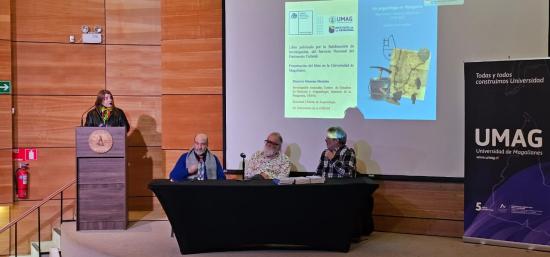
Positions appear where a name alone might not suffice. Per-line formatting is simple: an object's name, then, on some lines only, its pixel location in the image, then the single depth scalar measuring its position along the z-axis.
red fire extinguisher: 7.13
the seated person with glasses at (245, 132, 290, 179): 5.55
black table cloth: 4.70
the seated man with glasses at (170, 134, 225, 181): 5.57
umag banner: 4.98
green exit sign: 7.04
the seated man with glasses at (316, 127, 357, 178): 5.41
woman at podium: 6.06
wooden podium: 5.79
